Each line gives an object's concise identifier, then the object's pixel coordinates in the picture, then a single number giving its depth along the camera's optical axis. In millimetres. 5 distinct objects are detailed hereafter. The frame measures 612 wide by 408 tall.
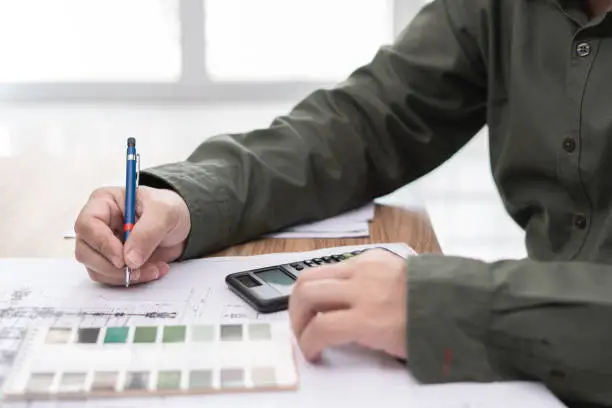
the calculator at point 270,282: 1380
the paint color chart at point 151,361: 1234
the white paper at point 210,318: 1225
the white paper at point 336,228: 1615
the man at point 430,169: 1265
